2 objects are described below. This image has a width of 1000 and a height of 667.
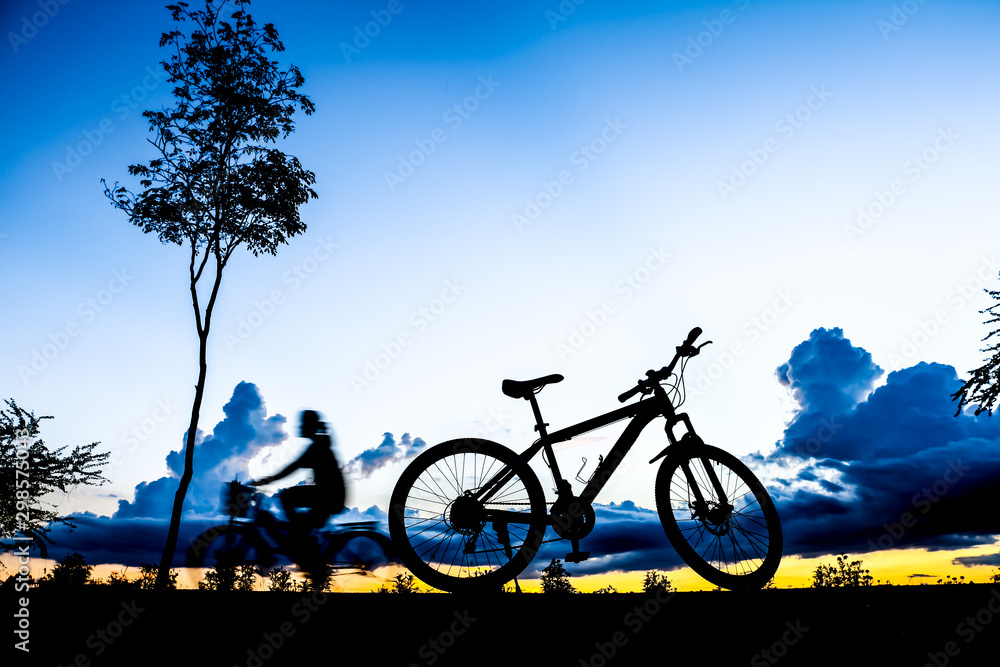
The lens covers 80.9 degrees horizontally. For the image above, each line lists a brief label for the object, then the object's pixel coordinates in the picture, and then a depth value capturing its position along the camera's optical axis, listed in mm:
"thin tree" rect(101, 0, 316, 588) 14016
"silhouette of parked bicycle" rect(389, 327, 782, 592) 3965
